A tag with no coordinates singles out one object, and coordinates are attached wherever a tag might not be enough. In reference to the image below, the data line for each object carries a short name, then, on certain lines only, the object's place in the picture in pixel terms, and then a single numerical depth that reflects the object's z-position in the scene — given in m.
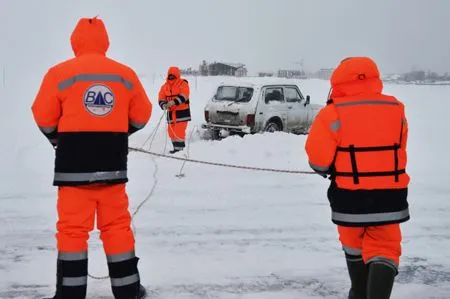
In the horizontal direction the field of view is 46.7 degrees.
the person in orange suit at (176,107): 10.77
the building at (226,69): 68.75
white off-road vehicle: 12.63
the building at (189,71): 69.53
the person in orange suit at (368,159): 3.16
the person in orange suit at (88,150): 3.40
